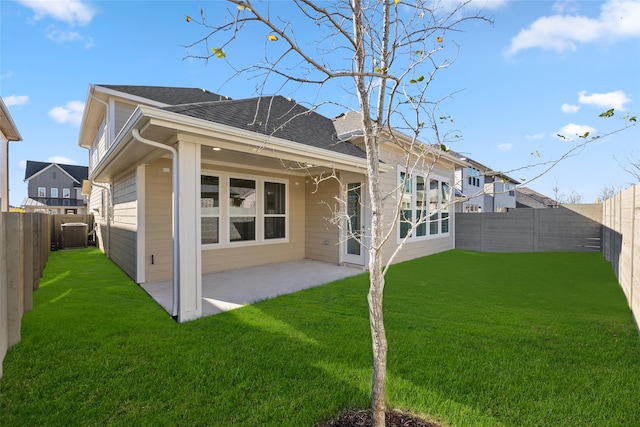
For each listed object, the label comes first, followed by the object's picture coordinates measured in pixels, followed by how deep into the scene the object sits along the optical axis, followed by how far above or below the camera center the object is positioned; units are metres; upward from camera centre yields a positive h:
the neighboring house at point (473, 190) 24.55 +1.96
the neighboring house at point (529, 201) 33.53 +1.37
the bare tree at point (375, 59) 1.81 +1.07
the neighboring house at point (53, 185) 30.09 +2.87
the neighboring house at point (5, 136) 8.33 +2.62
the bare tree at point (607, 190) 24.52 +1.92
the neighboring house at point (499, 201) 28.36 +1.16
